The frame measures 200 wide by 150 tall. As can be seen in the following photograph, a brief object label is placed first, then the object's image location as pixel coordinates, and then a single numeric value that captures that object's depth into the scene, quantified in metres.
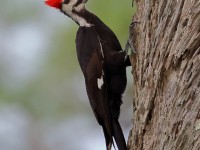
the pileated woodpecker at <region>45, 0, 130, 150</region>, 6.99
